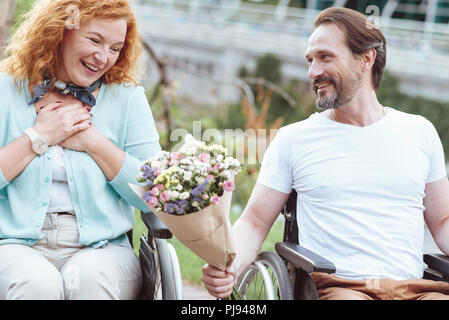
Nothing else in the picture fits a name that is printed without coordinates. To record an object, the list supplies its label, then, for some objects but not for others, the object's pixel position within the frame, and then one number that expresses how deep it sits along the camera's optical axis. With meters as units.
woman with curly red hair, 2.21
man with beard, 2.44
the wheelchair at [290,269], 2.19
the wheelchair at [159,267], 2.18
